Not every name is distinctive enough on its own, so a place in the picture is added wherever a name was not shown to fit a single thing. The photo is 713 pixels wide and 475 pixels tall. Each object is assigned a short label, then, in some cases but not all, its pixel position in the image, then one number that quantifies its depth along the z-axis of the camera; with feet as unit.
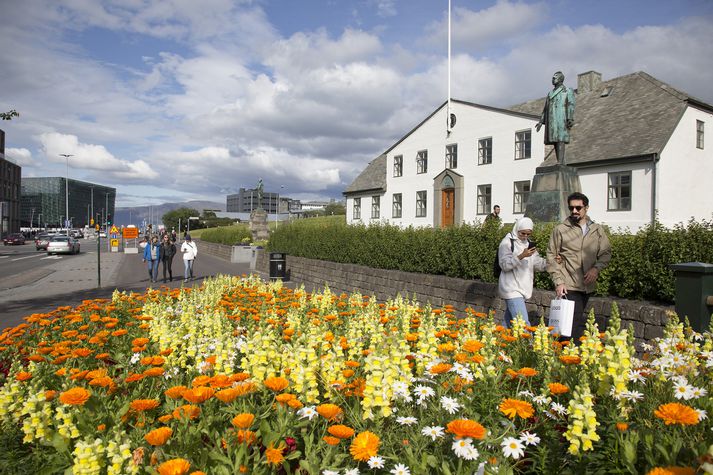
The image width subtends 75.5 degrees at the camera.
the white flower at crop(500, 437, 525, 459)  6.77
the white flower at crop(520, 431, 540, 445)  7.23
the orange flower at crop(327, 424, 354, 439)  6.65
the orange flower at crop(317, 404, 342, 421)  7.25
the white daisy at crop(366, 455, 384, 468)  6.41
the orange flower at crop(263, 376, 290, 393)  7.83
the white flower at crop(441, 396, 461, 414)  7.71
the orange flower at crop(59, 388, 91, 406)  7.59
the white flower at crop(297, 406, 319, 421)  7.80
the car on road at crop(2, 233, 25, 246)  200.34
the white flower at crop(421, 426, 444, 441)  7.11
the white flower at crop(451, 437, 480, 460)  6.17
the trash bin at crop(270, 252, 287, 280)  61.87
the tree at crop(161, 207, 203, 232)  396.20
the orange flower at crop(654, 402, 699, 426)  6.16
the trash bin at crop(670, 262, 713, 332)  16.40
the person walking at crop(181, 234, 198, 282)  61.16
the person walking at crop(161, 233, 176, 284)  63.05
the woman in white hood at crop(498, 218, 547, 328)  19.67
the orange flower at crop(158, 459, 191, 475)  5.64
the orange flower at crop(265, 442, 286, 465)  6.33
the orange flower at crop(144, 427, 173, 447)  6.28
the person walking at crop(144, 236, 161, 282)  64.18
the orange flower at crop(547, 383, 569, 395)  7.97
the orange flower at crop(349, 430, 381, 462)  6.41
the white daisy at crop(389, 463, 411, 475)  6.49
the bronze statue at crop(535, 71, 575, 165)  35.58
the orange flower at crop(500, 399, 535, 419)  7.23
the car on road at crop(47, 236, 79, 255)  128.47
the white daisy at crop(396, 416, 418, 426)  7.61
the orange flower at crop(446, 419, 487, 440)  6.20
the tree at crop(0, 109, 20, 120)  37.66
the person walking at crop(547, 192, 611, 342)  17.63
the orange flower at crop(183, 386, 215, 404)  7.25
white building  72.59
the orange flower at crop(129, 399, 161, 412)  7.73
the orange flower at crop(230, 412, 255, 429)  6.33
